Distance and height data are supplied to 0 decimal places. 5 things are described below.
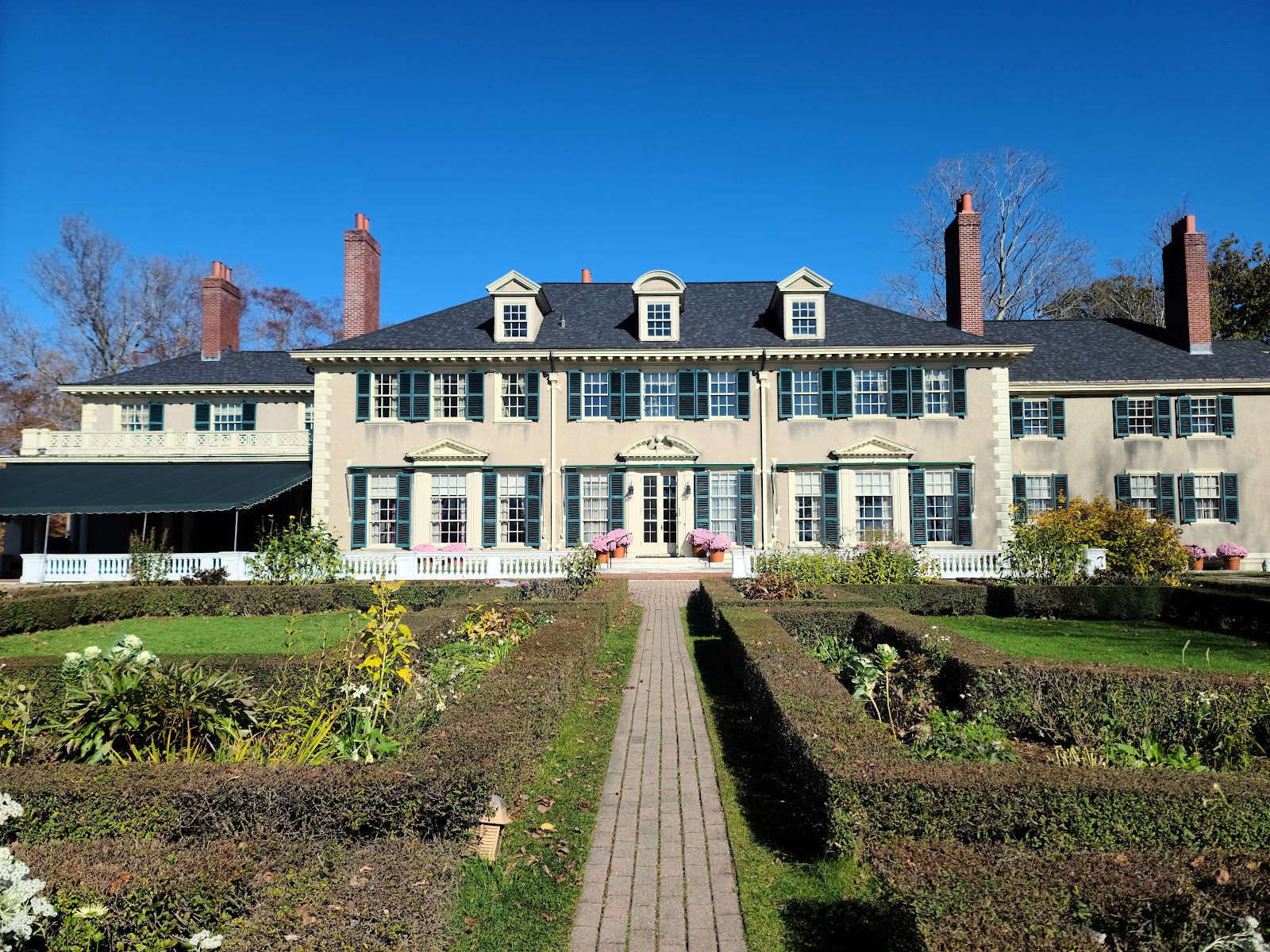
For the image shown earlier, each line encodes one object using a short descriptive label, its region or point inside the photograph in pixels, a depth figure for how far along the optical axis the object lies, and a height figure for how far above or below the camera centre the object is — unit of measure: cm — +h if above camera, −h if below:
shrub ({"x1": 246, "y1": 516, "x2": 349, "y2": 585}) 1644 -75
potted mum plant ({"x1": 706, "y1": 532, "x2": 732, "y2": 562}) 2186 -66
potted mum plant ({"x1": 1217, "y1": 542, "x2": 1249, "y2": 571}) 2338 -101
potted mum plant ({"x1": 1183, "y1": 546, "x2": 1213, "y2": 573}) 2325 -105
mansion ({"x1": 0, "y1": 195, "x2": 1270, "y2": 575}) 2273 +265
